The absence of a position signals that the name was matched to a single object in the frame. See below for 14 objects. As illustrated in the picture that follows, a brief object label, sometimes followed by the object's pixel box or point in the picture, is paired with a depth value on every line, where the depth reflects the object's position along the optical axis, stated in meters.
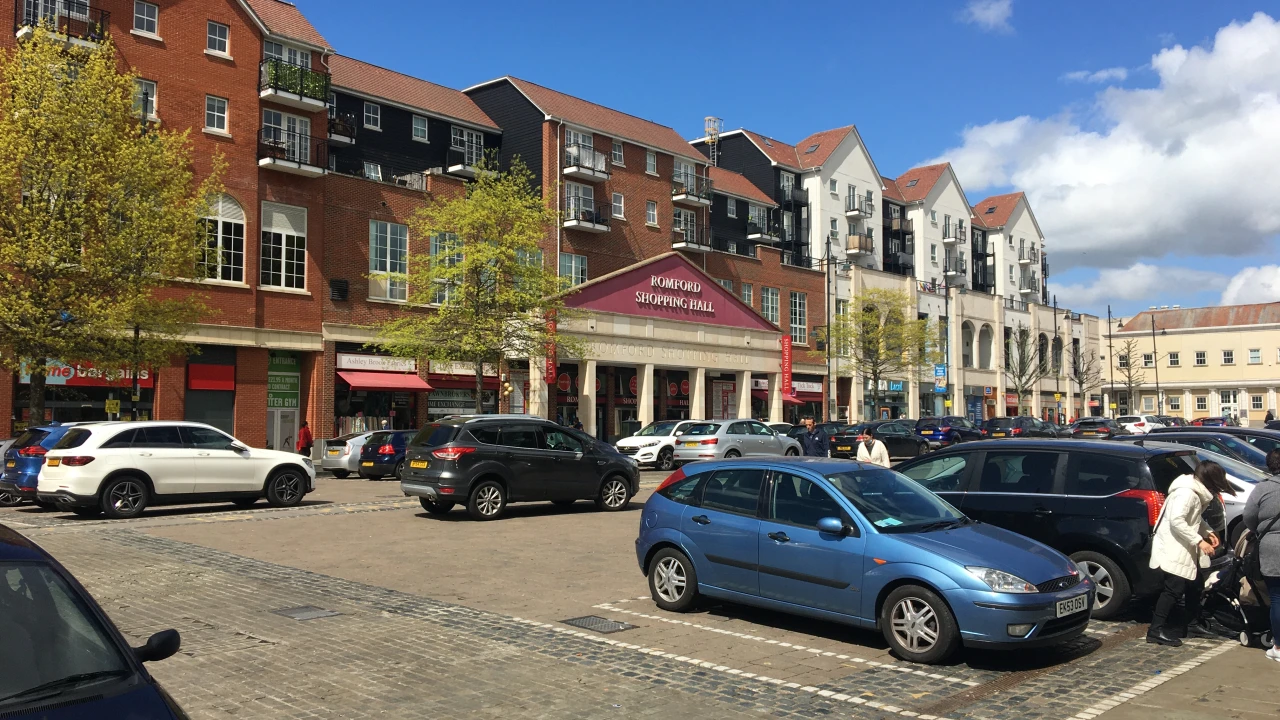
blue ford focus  7.23
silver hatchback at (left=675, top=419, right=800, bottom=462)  30.11
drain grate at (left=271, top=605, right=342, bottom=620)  8.98
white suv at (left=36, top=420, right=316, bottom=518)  16.38
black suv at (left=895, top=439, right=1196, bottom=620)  8.91
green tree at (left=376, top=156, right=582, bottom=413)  32.97
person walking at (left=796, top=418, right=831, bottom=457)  19.72
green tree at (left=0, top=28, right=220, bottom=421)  23.06
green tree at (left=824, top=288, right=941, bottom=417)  56.41
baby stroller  8.08
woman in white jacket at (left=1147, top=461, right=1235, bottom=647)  7.97
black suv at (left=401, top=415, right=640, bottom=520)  16.58
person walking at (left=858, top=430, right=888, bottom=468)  15.50
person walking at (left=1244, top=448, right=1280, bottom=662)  7.41
